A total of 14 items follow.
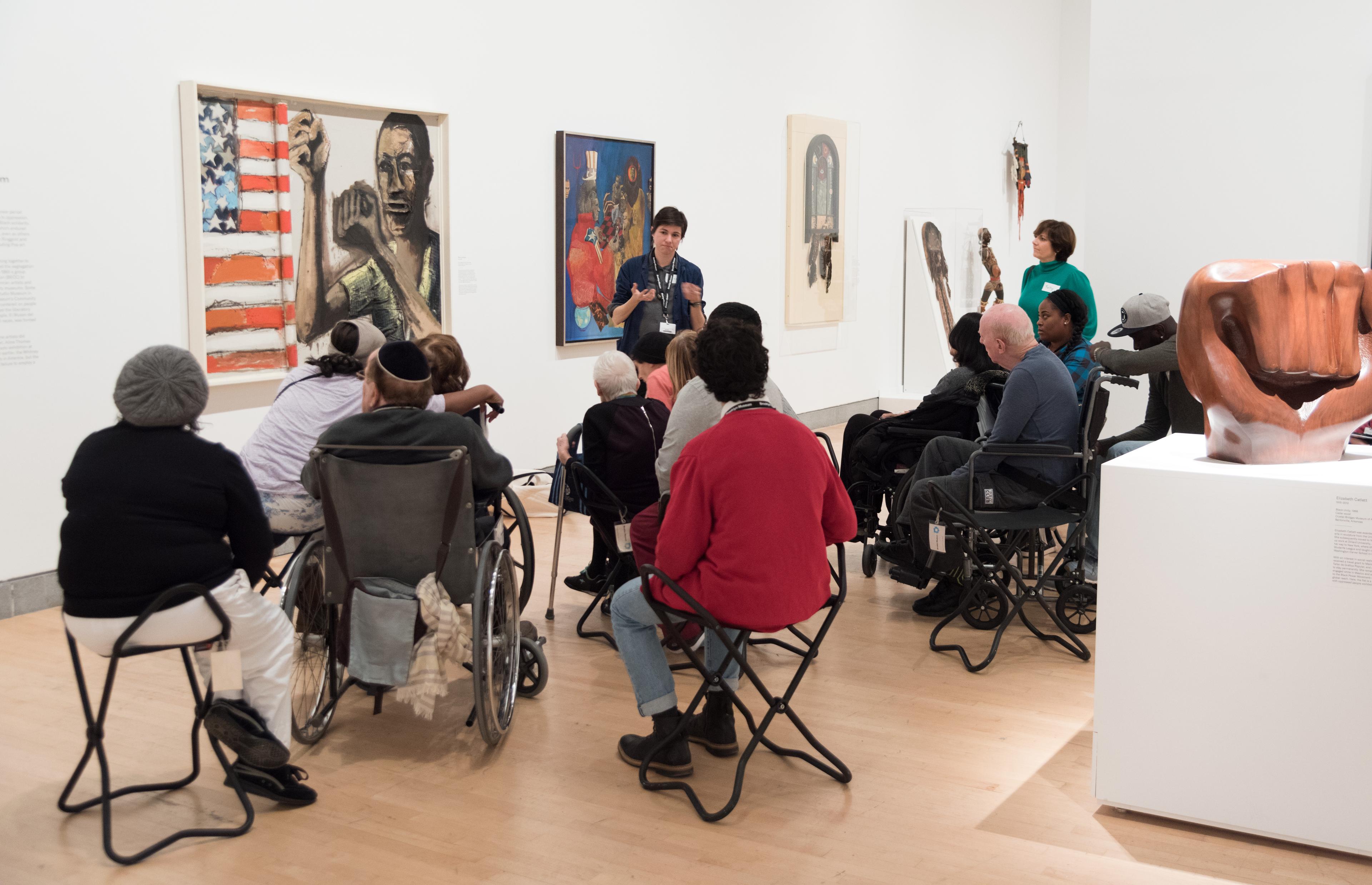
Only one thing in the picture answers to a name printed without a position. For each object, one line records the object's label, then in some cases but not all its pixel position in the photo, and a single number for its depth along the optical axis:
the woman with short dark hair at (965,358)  5.43
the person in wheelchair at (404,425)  3.46
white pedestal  2.96
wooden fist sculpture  3.20
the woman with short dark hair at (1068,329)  5.68
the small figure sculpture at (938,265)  12.56
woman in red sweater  3.18
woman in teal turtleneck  7.25
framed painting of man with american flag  5.81
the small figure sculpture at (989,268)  13.66
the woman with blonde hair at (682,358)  4.57
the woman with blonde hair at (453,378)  4.58
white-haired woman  4.57
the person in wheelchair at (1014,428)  4.66
